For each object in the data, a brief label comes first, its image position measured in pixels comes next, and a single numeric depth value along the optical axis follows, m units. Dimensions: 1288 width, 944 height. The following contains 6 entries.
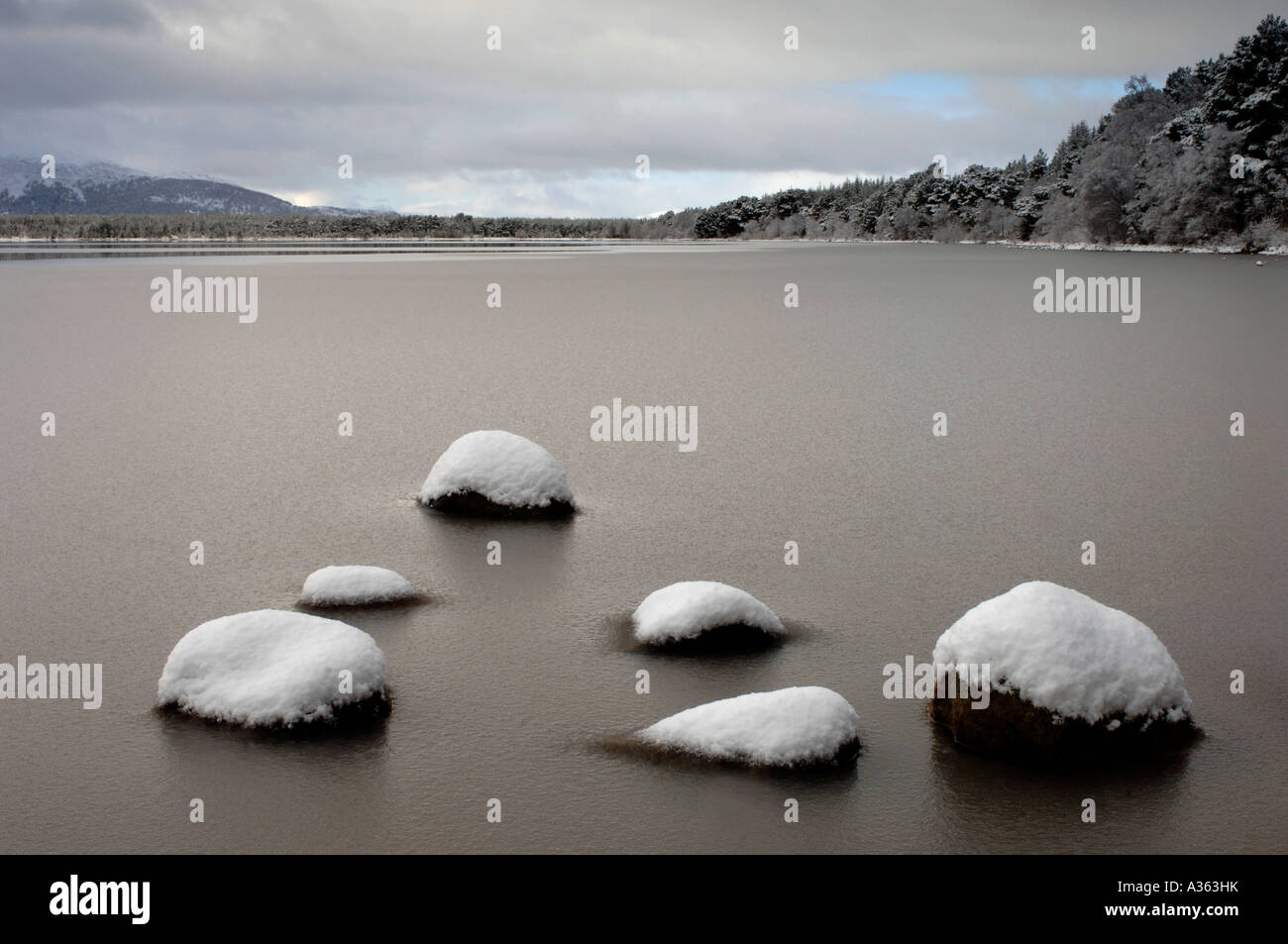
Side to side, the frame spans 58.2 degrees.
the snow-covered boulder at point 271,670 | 7.00
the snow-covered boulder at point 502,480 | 11.77
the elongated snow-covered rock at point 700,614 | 8.27
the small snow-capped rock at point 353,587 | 9.06
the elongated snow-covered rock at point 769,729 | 6.48
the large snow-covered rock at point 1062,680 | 6.61
